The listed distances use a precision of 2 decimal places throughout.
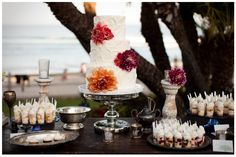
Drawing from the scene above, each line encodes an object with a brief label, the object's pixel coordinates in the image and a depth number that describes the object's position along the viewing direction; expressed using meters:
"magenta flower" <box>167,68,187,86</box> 2.56
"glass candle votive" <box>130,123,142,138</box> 2.41
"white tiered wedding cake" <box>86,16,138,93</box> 2.46
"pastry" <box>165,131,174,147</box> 2.16
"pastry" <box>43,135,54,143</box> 2.19
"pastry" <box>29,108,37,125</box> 2.53
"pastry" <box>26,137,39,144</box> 2.17
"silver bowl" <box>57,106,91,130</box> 2.54
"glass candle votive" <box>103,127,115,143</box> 2.30
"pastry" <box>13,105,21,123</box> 2.57
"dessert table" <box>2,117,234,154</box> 2.14
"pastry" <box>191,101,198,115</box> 2.72
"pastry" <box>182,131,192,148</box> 2.14
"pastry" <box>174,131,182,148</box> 2.15
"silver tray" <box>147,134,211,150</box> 2.14
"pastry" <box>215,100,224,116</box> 2.68
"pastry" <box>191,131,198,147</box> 2.15
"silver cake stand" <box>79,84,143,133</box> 2.46
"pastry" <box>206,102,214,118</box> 2.67
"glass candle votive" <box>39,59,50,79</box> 2.81
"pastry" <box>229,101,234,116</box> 2.69
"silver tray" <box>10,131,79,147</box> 2.15
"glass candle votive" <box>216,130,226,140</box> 2.33
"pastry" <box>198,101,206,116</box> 2.69
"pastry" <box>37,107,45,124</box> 2.54
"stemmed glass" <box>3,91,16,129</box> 2.66
